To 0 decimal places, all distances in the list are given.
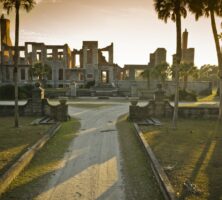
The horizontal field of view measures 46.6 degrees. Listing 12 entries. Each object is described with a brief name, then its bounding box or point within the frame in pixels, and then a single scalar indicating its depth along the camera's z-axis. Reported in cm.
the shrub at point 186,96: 3625
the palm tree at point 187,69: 3919
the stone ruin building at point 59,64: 5153
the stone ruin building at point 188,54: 5062
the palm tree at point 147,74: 4700
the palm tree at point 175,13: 1473
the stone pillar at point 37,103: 1952
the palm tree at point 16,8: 1475
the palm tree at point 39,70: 4312
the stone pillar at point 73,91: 4116
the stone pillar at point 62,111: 1783
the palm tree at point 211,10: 1448
